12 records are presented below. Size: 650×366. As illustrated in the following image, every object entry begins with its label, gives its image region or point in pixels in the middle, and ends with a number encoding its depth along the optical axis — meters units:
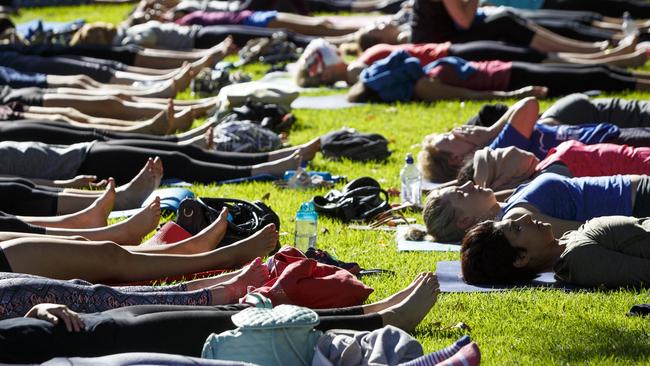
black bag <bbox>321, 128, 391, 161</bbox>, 20.25
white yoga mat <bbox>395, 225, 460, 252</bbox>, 14.91
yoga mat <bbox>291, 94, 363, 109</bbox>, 25.12
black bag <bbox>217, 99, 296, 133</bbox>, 22.09
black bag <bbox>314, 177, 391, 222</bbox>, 16.66
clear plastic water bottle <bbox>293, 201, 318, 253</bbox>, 14.66
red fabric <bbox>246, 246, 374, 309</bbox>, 11.73
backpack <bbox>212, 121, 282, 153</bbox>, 20.36
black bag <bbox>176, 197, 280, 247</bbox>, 14.51
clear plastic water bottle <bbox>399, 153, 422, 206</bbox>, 17.41
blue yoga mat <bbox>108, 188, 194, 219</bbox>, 16.30
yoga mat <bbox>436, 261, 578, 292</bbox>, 13.02
